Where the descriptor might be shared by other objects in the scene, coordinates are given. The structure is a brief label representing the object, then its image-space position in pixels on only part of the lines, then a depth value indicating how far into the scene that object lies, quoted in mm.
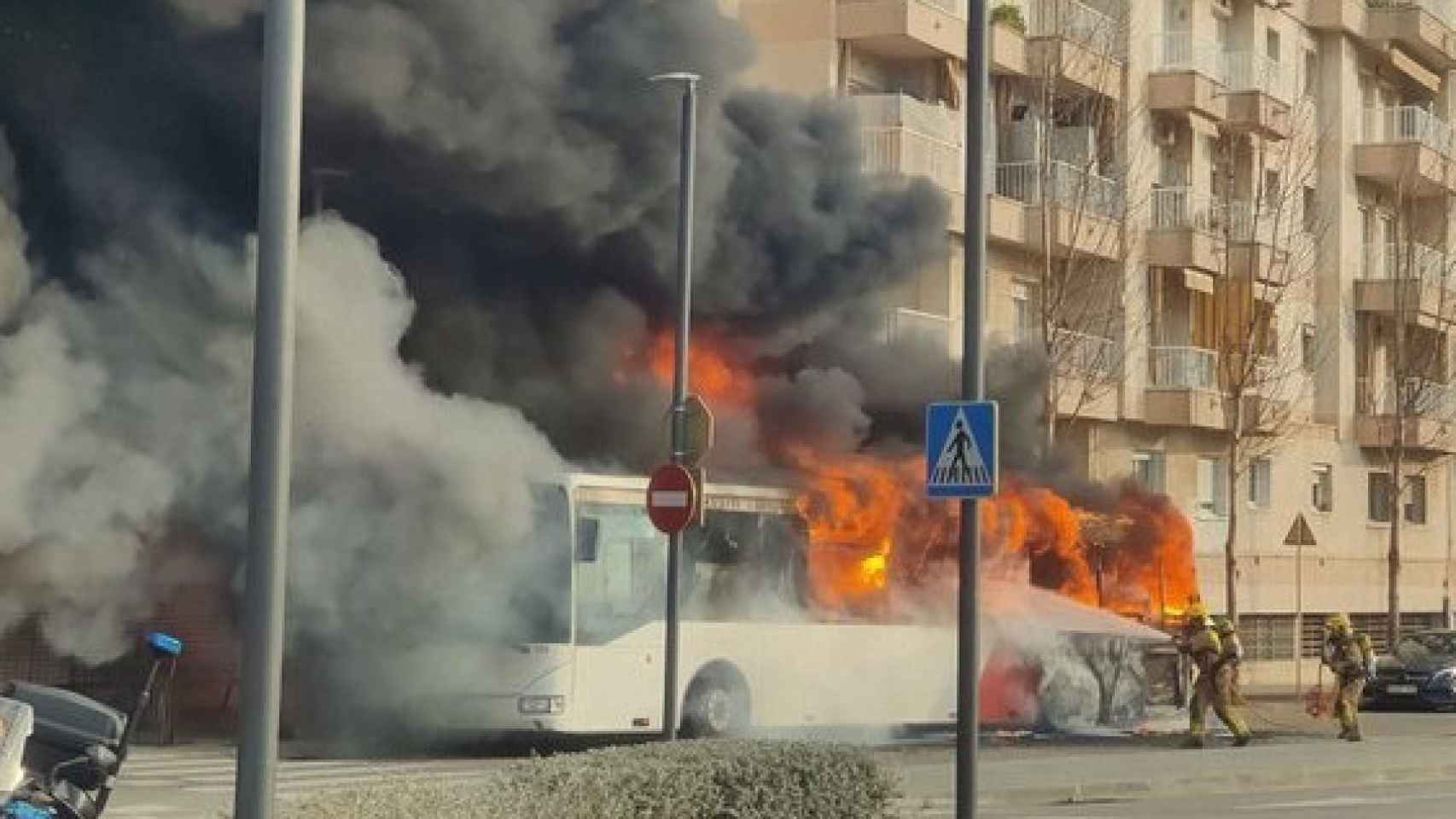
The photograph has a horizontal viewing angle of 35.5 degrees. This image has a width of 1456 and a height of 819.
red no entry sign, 18578
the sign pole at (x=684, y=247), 19750
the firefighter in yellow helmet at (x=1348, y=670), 24891
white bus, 20000
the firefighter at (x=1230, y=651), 23453
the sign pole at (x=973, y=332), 13203
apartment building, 33094
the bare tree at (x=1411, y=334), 43625
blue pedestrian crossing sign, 13312
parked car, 34156
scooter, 8117
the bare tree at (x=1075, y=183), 33781
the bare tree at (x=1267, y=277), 36438
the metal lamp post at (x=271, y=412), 7426
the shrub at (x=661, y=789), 8664
